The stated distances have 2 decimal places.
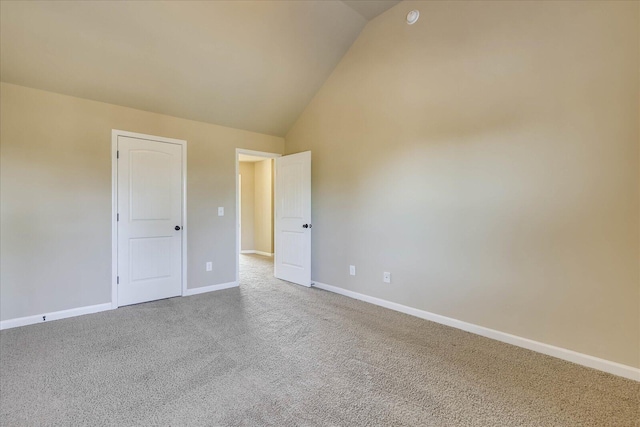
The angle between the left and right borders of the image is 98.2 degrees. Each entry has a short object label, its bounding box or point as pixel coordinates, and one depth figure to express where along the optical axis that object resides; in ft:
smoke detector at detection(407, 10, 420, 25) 9.86
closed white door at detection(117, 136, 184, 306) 11.19
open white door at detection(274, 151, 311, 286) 13.92
